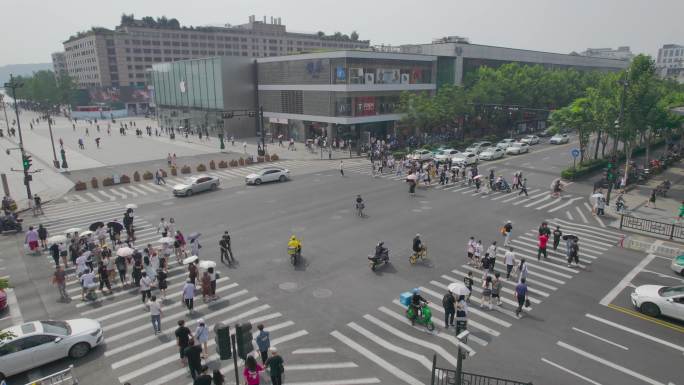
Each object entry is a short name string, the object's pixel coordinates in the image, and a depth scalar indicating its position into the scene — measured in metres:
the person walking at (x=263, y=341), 13.26
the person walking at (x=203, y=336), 13.66
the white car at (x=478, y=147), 52.28
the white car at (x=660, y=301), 15.89
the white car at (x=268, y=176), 39.66
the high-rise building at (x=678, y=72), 131.52
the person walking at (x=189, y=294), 16.48
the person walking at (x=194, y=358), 12.38
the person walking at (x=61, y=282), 17.72
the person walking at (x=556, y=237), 22.75
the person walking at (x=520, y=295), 16.23
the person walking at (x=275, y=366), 11.78
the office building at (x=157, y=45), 149.00
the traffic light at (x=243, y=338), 9.58
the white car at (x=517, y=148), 55.75
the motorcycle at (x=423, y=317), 15.52
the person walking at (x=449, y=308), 15.70
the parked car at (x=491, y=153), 52.00
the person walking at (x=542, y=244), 21.39
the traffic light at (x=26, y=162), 33.35
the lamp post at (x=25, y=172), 32.84
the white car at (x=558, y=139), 66.06
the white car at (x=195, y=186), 35.41
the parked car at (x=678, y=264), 20.09
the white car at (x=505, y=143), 56.11
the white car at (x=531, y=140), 64.31
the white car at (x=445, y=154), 49.78
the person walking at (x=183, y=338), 13.40
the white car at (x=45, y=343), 12.98
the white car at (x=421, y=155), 50.03
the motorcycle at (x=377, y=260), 20.39
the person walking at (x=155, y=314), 14.81
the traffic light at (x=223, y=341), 9.63
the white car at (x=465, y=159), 46.92
